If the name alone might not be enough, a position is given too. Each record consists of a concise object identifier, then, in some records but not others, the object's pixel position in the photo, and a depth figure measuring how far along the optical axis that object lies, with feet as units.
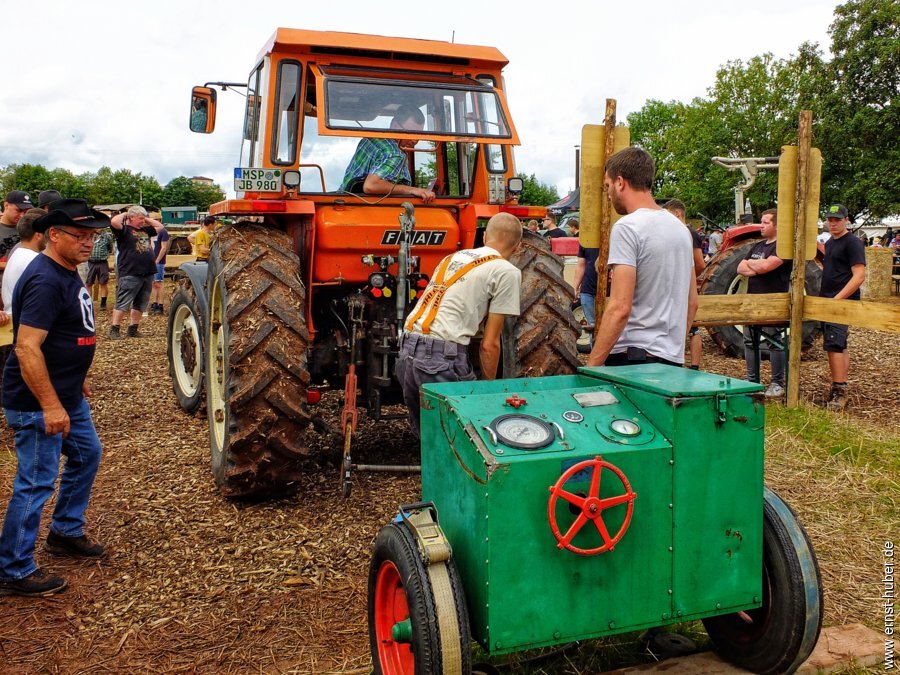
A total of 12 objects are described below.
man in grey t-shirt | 10.26
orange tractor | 13.65
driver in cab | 15.62
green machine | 7.48
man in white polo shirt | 12.47
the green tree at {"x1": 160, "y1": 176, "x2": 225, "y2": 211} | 269.23
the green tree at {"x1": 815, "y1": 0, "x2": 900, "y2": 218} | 99.30
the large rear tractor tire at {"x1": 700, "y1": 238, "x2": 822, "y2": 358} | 28.76
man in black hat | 11.48
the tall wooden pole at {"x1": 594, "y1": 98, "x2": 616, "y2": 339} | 15.16
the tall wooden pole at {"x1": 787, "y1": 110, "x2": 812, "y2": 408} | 20.48
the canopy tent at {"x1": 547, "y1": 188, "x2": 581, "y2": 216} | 89.23
